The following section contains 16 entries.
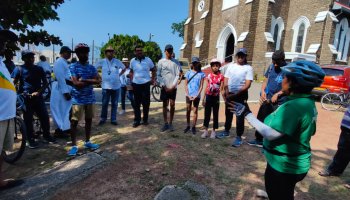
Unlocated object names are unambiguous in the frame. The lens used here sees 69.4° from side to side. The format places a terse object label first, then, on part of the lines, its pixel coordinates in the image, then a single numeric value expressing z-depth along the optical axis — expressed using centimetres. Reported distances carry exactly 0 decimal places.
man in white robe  489
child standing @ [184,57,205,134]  549
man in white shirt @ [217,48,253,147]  478
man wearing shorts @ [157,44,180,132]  563
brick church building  1980
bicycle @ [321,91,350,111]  916
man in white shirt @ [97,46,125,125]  611
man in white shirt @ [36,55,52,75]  1014
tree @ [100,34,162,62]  2842
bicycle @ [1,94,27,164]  402
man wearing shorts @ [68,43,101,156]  417
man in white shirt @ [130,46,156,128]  590
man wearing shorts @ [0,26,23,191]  280
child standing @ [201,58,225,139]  521
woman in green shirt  187
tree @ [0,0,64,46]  340
